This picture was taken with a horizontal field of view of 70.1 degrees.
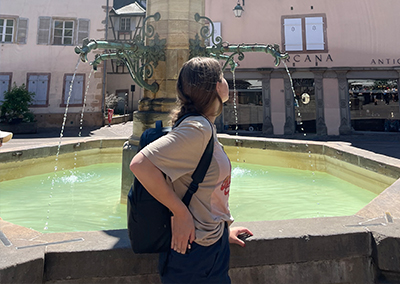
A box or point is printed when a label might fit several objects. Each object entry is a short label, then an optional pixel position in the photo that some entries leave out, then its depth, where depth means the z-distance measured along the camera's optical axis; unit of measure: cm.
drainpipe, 1773
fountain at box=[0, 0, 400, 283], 144
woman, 102
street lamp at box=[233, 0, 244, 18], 1410
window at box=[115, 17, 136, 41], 2500
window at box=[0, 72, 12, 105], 1645
